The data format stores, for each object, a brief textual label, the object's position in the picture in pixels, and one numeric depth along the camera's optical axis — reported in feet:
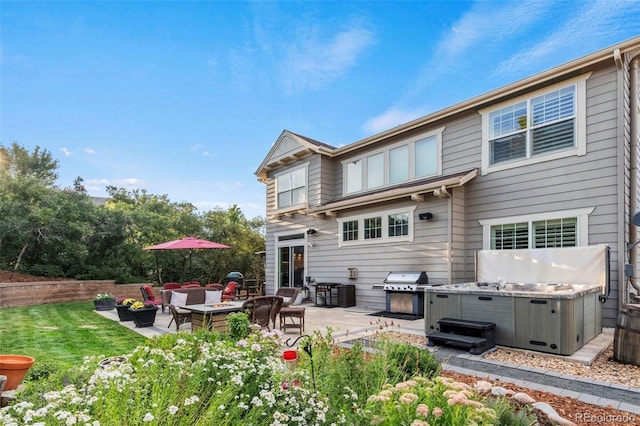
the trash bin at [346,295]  34.42
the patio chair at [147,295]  30.89
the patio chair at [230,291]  36.12
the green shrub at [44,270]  40.67
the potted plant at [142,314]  23.57
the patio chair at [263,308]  19.03
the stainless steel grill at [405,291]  27.99
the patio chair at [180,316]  22.21
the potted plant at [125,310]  26.21
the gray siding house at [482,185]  21.90
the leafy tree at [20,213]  37.04
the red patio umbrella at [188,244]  33.53
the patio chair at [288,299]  21.62
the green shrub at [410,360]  10.56
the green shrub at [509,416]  7.34
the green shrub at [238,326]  13.88
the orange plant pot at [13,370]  10.02
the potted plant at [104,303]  32.63
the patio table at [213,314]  20.01
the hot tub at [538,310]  15.74
